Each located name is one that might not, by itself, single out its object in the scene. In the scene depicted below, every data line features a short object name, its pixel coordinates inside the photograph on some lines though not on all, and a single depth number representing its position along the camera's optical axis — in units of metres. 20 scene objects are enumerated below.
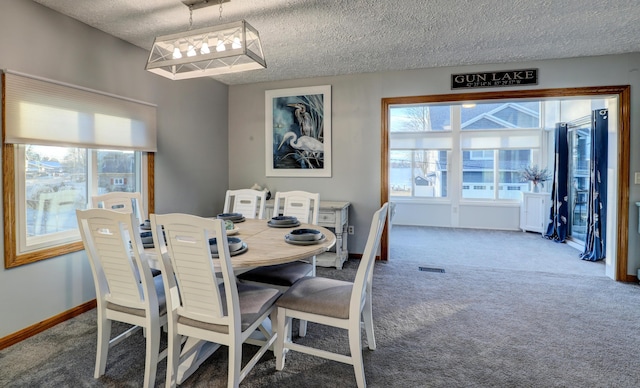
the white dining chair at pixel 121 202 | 2.53
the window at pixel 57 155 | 2.22
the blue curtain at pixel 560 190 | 5.39
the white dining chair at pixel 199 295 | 1.50
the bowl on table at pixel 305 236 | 1.99
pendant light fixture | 1.98
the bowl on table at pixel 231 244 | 1.72
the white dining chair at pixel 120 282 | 1.64
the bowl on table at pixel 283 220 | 2.51
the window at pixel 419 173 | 7.02
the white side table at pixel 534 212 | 5.93
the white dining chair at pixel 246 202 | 3.27
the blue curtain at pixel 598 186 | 4.08
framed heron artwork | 4.34
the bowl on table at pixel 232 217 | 2.70
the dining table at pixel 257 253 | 1.70
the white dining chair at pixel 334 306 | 1.73
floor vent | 3.86
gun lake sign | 3.63
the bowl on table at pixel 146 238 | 1.84
